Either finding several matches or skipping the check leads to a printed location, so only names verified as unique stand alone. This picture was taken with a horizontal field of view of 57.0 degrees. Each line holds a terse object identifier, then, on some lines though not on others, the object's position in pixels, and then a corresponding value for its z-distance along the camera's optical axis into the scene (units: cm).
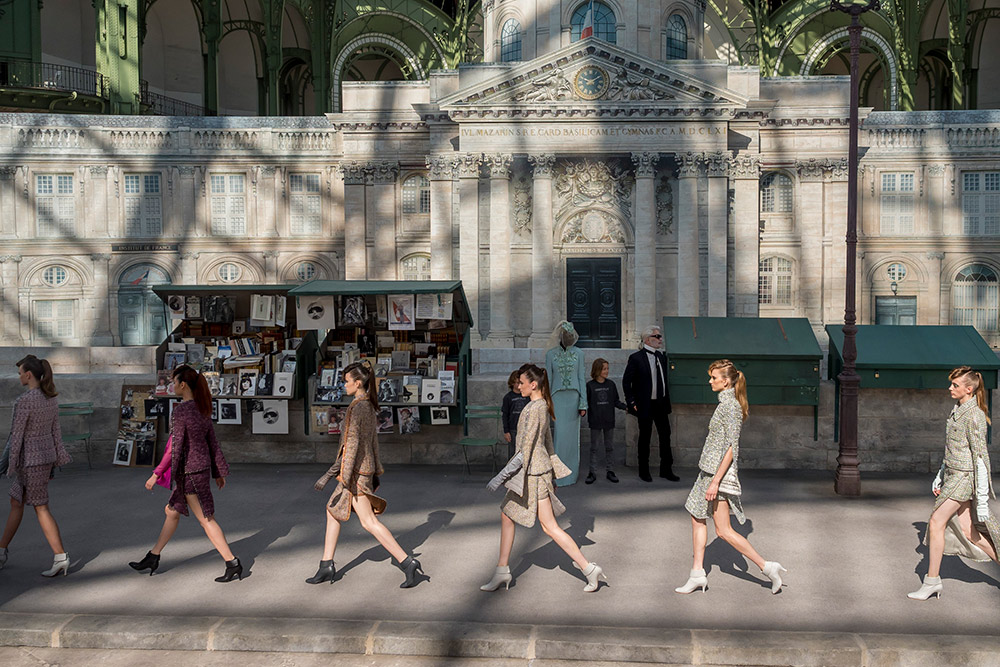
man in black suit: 1226
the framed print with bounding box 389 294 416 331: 1320
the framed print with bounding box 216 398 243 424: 1319
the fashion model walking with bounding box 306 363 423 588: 799
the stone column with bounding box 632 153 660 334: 3275
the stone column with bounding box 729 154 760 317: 3366
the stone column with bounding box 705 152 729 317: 3294
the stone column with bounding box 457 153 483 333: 3306
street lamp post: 1143
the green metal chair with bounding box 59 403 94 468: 1309
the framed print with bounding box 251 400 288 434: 1323
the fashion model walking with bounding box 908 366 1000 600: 768
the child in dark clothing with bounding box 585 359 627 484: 1234
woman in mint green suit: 1188
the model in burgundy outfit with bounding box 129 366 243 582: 816
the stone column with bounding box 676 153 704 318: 3278
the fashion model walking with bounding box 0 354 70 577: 844
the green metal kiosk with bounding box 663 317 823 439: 1261
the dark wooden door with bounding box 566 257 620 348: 3403
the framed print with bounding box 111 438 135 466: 1329
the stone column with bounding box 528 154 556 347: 3272
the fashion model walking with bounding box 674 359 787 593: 769
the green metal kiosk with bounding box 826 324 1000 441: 1233
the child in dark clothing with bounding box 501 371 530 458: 1127
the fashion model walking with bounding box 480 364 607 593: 783
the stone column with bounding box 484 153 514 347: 3291
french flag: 3669
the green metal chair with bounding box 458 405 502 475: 1265
